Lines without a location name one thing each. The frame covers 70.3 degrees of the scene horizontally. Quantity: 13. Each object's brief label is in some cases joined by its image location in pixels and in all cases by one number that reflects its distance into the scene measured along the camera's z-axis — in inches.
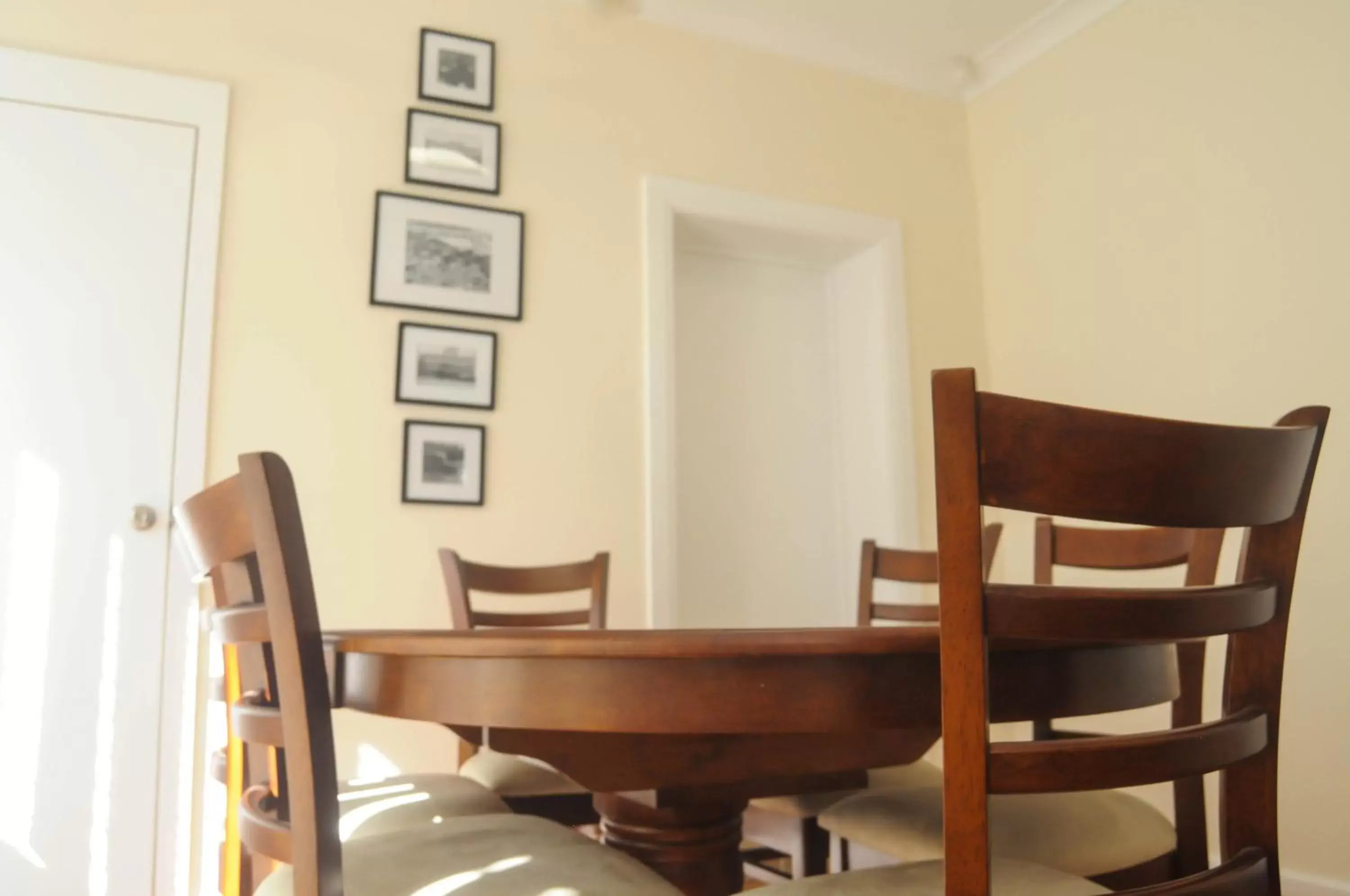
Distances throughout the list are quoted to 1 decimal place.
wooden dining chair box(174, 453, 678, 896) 34.1
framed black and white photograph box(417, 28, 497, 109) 115.7
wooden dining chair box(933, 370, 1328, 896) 29.1
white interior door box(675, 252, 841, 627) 133.5
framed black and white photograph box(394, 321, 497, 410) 109.3
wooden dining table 34.8
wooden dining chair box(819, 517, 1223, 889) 51.3
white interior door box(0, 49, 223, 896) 89.4
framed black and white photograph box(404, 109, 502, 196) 113.6
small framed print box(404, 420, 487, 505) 107.6
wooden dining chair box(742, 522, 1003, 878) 65.6
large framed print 110.6
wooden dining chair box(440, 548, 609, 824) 74.4
